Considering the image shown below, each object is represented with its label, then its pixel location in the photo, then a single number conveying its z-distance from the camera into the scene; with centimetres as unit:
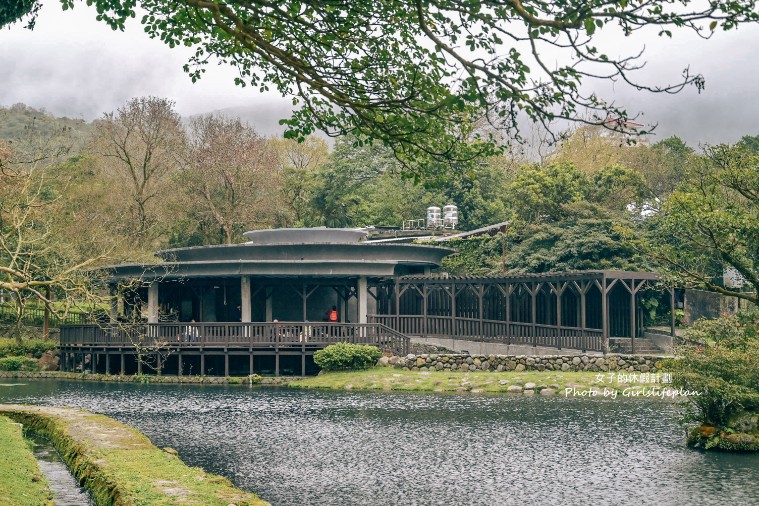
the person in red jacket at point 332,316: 4353
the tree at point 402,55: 1157
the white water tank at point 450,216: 6109
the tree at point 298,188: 7045
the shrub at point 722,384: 2097
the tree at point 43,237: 2105
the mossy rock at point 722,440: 2095
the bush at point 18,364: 4369
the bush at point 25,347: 4509
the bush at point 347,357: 3806
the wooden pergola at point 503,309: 4019
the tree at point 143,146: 6025
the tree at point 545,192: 5181
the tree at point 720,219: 2011
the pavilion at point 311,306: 4069
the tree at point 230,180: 6188
